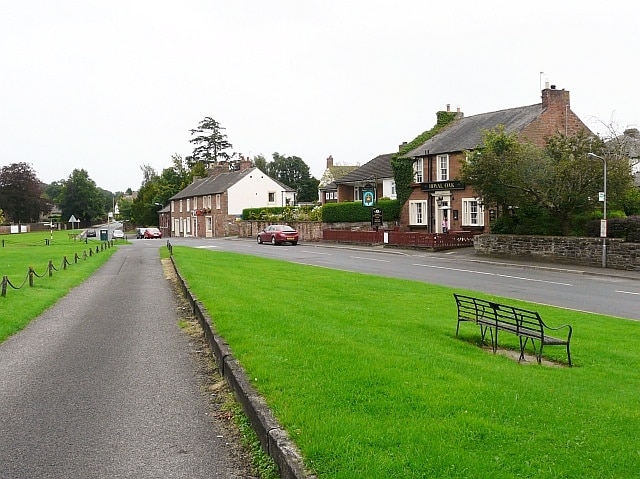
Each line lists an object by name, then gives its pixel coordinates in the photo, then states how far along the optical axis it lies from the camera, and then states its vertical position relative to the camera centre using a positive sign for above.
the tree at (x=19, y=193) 114.12 +4.62
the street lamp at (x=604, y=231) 30.91 -1.05
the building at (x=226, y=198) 82.81 +2.21
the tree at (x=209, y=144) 122.62 +12.57
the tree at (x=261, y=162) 149.70 +11.37
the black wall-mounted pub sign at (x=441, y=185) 48.66 +1.79
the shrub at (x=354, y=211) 56.38 +0.14
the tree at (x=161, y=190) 115.69 +4.66
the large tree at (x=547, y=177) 33.41 +1.55
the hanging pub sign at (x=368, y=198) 54.40 +1.13
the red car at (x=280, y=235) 54.06 -1.53
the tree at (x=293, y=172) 144.38 +8.81
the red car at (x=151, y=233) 85.94 -1.83
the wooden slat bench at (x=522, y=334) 10.97 -2.08
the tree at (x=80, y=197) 126.56 +4.10
